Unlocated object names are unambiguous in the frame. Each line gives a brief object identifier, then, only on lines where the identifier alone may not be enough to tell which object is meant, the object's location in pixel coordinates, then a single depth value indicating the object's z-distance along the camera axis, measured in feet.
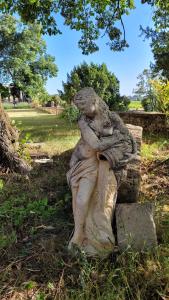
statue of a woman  10.44
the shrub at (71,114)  43.65
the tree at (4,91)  126.31
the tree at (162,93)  29.35
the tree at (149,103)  65.26
